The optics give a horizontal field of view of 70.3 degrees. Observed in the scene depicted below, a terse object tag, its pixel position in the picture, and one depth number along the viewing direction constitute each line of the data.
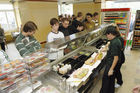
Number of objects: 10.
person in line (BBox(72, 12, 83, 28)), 3.38
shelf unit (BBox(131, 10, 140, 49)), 5.34
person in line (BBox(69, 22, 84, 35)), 3.12
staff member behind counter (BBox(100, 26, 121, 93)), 2.06
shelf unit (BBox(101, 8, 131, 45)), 5.44
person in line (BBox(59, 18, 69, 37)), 2.88
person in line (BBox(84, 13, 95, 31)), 4.06
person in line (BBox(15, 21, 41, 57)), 1.74
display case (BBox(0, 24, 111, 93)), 1.24
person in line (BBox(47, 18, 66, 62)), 2.02
